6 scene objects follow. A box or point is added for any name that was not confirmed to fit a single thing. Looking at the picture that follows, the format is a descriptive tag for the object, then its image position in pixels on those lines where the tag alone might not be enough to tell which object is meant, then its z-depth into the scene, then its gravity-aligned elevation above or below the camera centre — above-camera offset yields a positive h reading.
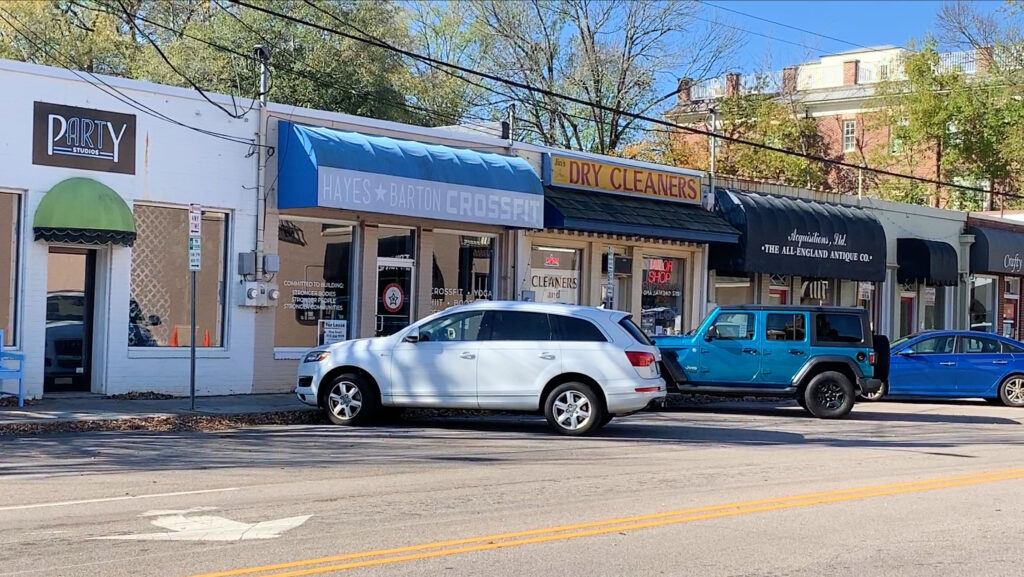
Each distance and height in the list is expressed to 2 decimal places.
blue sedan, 22.48 -0.75
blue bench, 16.16 -0.92
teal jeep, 18.91 -0.54
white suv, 15.15 -0.65
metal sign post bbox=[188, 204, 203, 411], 16.28 +0.89
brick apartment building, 51.88 +11.08
